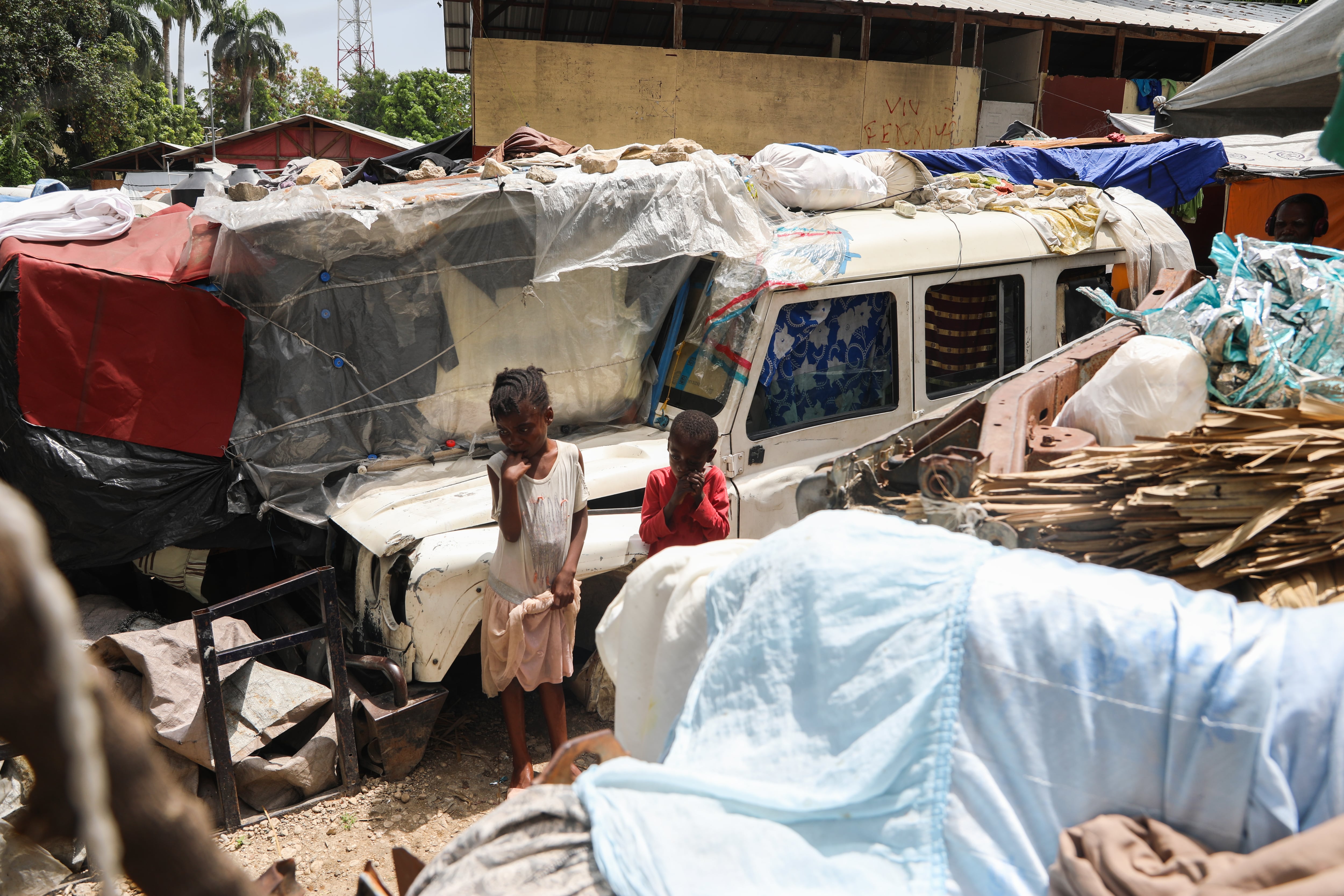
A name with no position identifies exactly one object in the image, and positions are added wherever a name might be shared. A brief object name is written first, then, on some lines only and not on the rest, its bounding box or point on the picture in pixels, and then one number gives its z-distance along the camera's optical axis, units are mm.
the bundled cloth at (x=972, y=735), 1267
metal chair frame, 3139
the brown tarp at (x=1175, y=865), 1130
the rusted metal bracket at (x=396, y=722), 3379
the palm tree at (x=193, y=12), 49719
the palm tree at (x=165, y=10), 42391
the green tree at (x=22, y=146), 20359
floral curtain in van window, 3951
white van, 3330
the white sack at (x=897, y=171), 5246
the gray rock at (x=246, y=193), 3664
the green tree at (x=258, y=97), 51375
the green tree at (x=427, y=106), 40219
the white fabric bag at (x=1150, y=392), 2648
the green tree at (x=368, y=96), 49844
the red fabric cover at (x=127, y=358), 3312
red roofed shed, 25000
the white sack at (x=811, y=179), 4676
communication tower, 55000
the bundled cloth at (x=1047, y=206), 4645
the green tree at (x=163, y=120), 28000
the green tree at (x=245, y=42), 50438
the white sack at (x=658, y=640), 1853
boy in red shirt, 3199
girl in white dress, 3164
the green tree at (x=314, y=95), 52062
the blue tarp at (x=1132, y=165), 8375
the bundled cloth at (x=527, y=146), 5562
